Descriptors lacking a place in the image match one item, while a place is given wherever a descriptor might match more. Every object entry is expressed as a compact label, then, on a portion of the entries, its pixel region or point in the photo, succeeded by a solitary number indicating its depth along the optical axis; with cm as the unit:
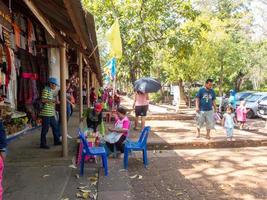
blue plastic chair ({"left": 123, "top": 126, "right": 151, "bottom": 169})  768
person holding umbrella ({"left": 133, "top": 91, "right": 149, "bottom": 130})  1243
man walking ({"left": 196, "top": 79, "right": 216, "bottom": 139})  1049
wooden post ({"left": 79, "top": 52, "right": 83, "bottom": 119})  1094
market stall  796
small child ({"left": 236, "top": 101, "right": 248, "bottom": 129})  1420
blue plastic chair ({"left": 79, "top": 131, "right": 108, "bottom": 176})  687
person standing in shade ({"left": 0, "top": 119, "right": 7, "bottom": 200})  384
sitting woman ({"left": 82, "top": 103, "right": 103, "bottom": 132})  864
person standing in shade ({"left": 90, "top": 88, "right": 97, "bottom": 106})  2008
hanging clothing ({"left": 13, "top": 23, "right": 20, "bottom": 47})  846
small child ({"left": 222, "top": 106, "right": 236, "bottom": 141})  1064
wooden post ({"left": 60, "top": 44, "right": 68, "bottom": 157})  744
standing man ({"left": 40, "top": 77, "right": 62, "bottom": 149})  800
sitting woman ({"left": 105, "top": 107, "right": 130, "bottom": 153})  820
